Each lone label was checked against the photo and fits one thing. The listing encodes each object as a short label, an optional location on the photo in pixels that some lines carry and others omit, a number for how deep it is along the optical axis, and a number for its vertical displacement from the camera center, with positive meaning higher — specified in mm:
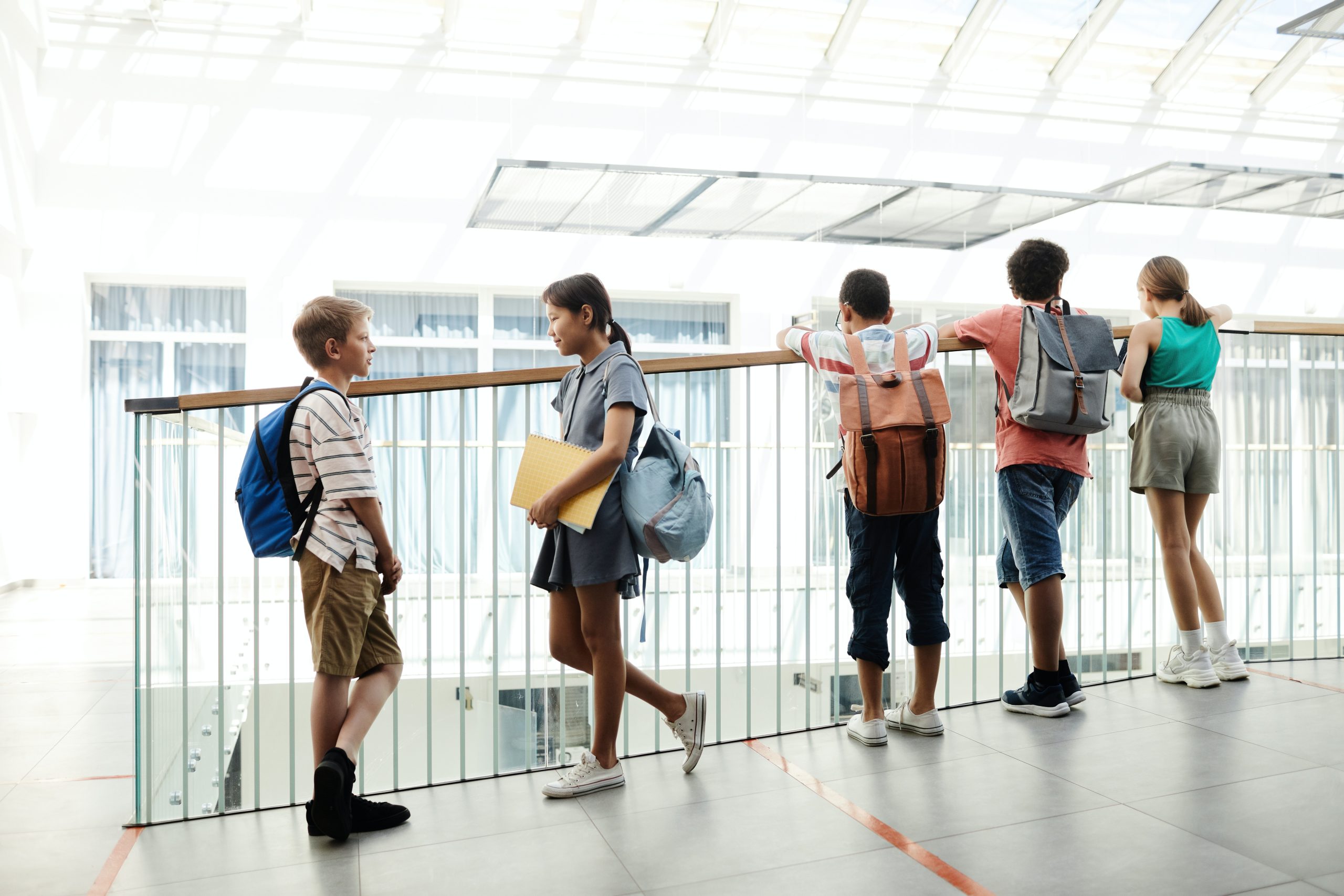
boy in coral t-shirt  2764 -73
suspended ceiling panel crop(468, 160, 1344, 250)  6840 +1735
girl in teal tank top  2979 +49
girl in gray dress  2311 -189
